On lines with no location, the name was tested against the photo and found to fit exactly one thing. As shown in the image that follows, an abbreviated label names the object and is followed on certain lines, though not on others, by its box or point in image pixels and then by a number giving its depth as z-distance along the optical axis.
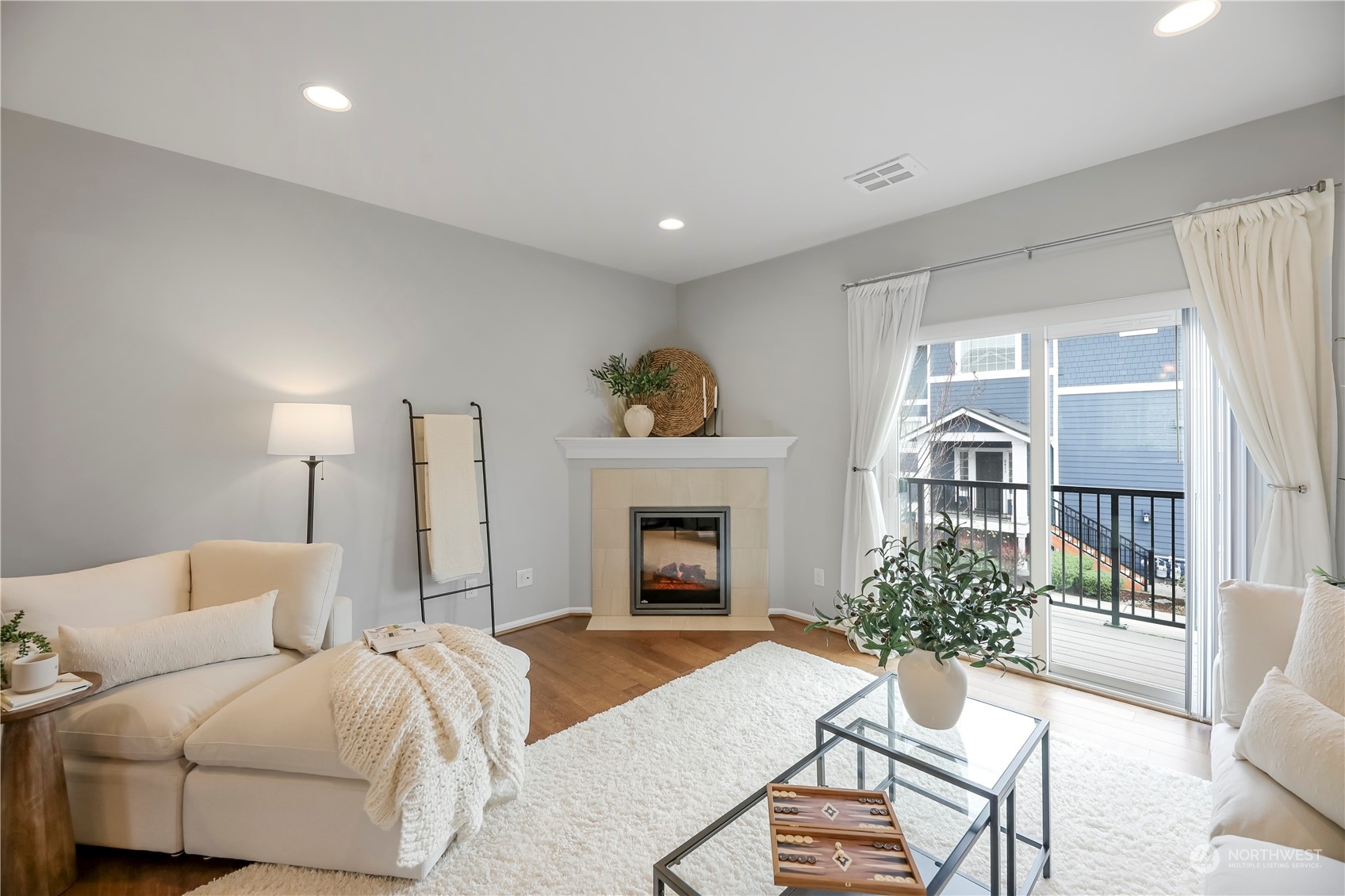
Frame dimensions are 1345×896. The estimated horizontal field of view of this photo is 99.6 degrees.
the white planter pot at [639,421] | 4.02
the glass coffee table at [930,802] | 1.35
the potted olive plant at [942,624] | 1.58
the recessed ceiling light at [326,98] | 2.06
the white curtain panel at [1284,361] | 2.15
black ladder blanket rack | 3.24
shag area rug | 1.60
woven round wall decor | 4.24
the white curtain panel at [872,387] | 3.32
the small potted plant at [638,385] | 4.04
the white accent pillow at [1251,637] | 1.54
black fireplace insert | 4.01
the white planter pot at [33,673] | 1.52
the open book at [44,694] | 1.48
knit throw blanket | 1.55
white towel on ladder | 3.21
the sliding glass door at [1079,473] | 2.63
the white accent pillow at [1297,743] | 1.16
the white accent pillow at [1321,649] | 1.33
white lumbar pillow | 1.77
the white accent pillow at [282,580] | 2.21
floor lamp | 2.54
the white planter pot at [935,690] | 1.61
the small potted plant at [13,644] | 1.63
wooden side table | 1.48
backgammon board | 1.14
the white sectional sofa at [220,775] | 1.63
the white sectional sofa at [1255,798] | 1.04
